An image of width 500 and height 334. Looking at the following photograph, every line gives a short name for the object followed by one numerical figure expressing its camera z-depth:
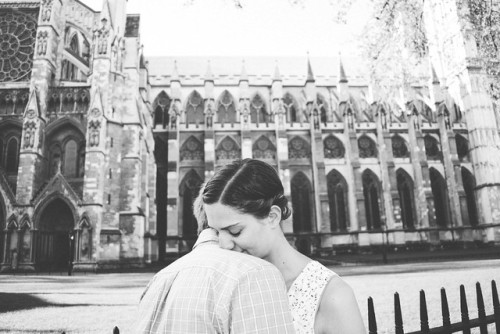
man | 1.04
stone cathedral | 17.88
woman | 1.36
